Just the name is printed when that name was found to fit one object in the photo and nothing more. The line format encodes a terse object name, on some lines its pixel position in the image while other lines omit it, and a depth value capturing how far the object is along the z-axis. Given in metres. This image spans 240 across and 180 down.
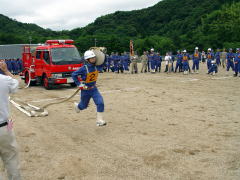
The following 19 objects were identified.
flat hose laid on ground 9.61
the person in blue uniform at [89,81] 7.85
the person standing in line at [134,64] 25.39
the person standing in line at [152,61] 26.20
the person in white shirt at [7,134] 3.84
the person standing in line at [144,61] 26.60
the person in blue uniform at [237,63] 19.64
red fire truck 15.64
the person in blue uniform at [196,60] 24.09
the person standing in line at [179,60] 24.98
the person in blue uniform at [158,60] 26.19
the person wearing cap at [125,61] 27.60
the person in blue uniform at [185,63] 23.00
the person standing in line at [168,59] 25.14
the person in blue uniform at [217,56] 29.19
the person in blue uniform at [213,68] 21.95
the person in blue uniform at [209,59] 22.67
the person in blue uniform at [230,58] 23.52
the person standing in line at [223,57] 29.35
